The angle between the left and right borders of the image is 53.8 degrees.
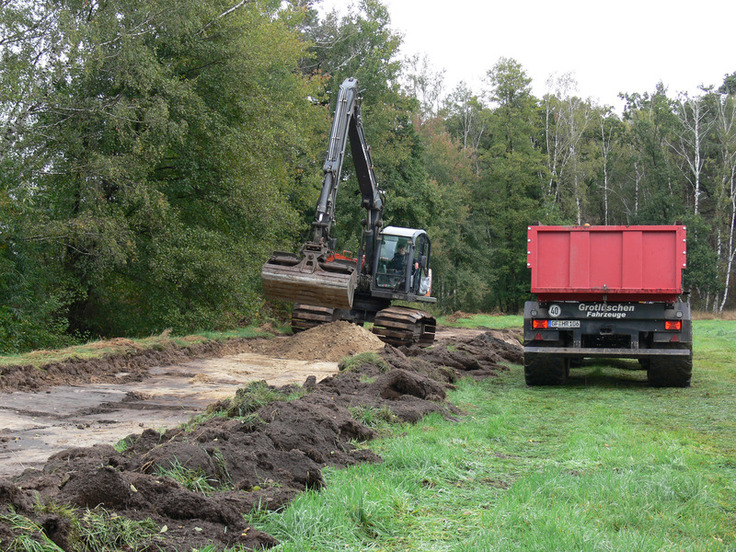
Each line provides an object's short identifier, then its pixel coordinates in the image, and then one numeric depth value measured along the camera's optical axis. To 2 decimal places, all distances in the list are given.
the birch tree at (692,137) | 50.28
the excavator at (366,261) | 15.11
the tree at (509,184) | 53.62
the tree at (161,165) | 16.95
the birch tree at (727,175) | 48.81
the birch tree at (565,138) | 54.12
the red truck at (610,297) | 11.33
